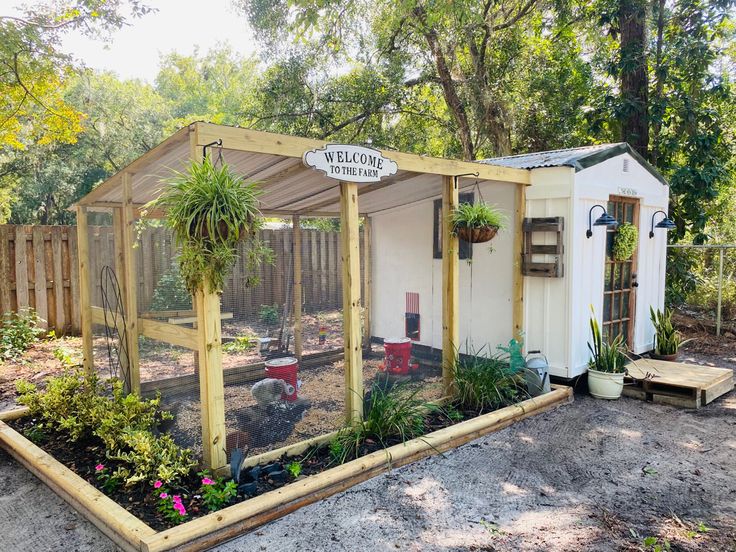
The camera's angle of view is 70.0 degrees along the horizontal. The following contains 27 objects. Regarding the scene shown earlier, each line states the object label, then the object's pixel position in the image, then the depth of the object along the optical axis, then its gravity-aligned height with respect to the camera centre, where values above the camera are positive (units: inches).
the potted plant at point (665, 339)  240.5 -42.8
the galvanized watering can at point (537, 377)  187.9 -46.4
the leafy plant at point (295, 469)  124.2 -52.3
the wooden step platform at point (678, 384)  189.9 -51.0
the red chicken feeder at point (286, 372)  162.9 -38.4
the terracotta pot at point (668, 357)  240.1 -51.0
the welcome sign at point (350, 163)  136.3 +23.4
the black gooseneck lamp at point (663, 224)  233.5 +9.8
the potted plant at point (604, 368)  196.4 -46.2
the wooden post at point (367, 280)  263.9 -15.7
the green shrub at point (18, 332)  257.4 -41.4
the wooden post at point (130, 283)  156.2 -9.7
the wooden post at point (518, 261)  202.8 -5.5
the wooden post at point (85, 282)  182.9 -10.7
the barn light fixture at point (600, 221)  192.4 +9.5
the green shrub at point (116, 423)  119.8 -46.7
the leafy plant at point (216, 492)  110.0 -51.8
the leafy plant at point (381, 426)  138.1 -49.6
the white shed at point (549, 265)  196.7 -7.4
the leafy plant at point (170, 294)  148.5 -12.8
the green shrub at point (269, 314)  205.0 -26.0
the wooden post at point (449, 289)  175.9 -13.9
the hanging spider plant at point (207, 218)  112.0 +6.8
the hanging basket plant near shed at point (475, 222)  169.2 +8.3
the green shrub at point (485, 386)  175.2 -46.9
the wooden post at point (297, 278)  225.6 -12.5
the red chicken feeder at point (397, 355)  202.3 -41.5
